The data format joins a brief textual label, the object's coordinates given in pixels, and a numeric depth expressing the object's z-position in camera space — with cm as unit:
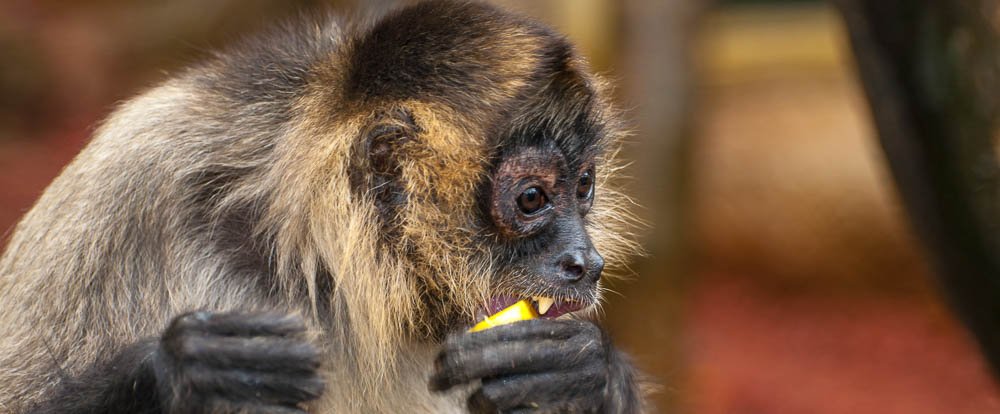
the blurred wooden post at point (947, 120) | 1164
